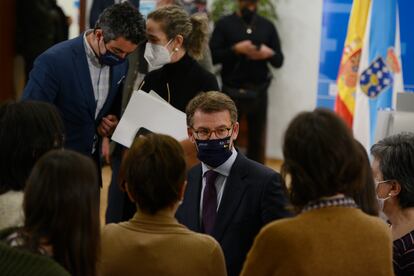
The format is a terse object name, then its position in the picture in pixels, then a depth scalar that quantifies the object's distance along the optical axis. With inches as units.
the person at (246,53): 279.4
